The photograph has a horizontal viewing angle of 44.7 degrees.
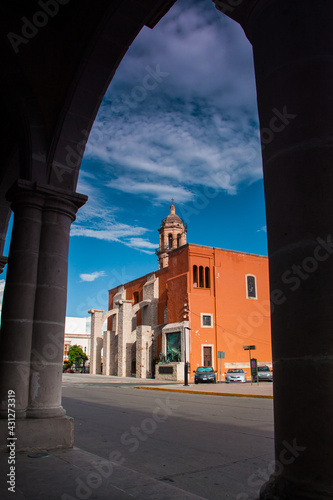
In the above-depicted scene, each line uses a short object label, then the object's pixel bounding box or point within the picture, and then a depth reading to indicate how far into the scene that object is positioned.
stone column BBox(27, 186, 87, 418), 5.20
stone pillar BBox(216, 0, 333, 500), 1.89
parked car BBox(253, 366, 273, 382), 30.00
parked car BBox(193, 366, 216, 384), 28.23
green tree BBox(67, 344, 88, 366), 57.41
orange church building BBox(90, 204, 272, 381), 34.69
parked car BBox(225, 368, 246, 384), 28.95
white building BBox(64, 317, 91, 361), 75.00
